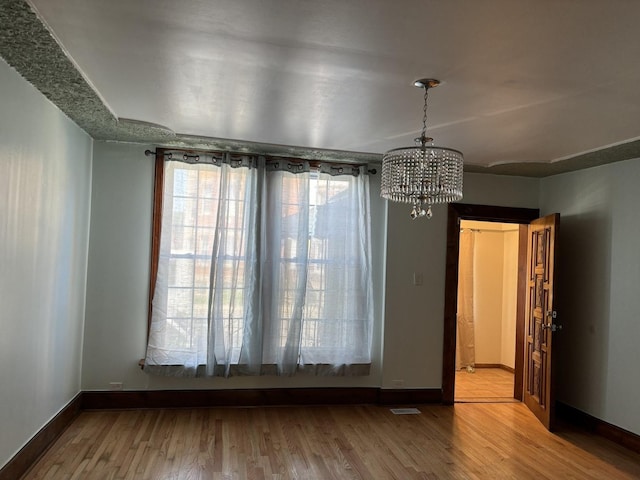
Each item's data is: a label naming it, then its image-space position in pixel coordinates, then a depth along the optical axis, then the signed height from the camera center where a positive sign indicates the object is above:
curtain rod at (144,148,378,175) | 4.32 +0.87
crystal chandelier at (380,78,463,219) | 2.60 +0.47
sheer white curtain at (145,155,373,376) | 4.30 -0.17
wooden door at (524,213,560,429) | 4.32 -0.52
